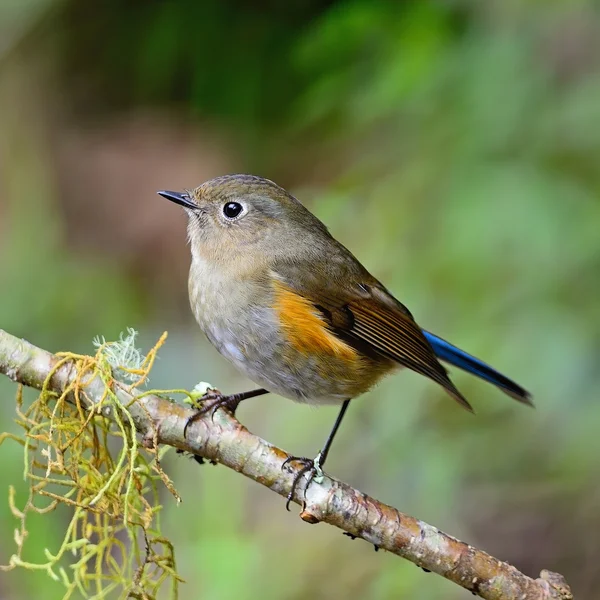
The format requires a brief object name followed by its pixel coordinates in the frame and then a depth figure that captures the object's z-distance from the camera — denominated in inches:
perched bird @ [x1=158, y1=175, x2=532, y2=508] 204.8
